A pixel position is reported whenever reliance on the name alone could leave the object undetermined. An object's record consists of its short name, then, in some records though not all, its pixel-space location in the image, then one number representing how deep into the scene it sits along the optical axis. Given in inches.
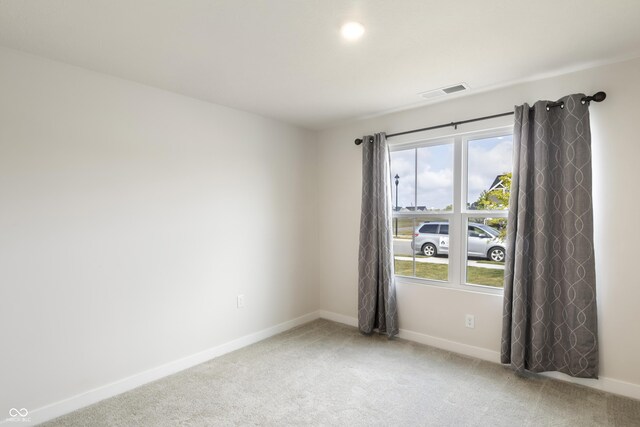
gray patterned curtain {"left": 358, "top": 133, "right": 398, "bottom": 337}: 136.5
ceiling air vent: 110.0
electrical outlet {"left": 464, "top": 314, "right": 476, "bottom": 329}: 119.8
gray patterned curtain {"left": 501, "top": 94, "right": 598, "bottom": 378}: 94.4
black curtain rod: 93.7
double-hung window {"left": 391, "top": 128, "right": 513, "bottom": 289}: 118.3
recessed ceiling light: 73.5
